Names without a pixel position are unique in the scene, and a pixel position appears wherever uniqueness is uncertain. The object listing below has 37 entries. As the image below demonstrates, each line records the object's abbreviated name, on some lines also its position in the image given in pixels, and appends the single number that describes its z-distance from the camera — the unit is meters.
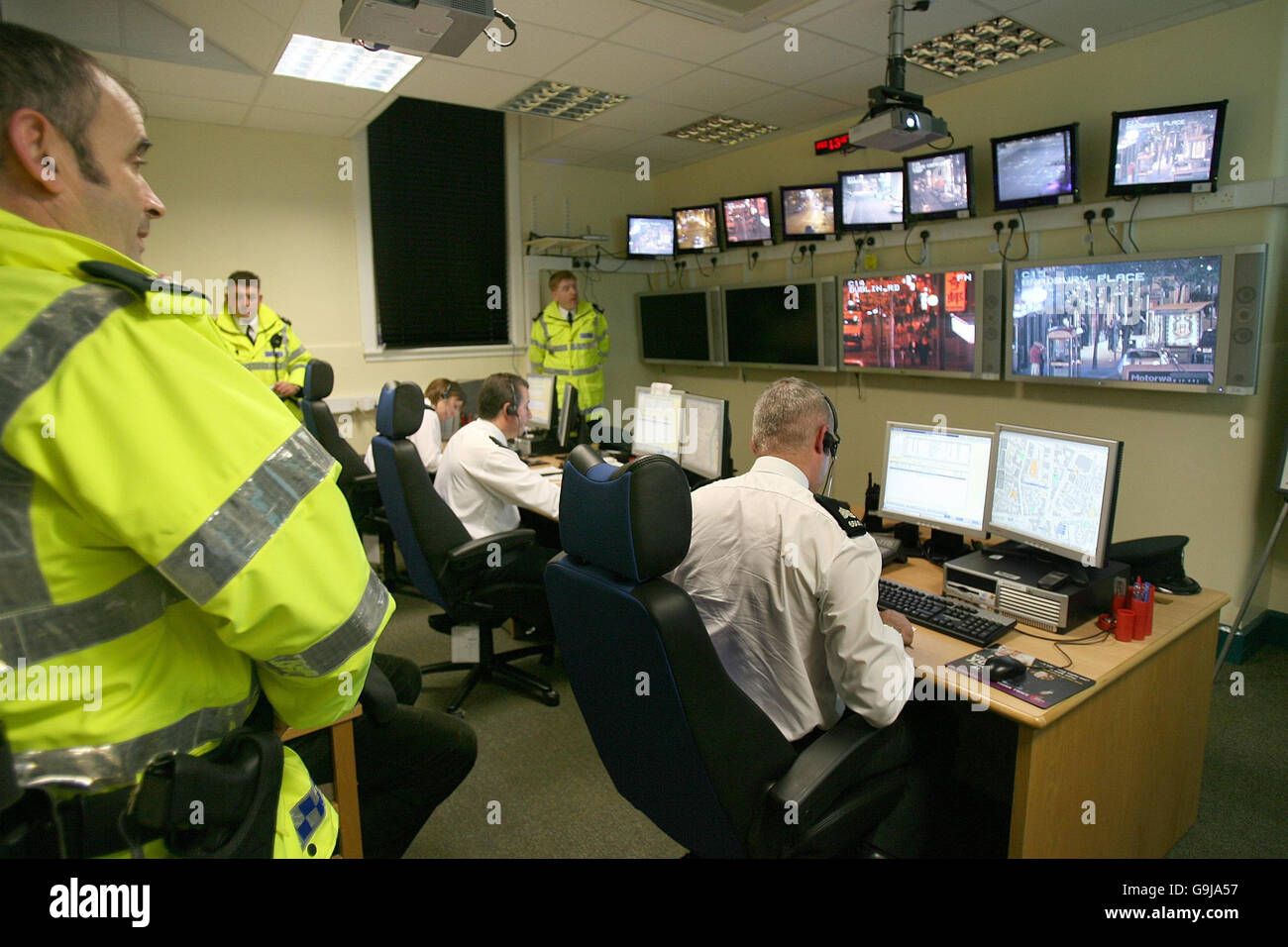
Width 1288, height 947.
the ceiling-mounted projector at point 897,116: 3.18
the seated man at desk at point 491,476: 3.01
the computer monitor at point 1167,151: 3.23
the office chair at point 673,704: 1.30
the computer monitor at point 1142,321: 3.21
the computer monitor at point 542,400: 4.95
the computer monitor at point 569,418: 4.52
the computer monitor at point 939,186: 4.21
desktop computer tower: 1.86
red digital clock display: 4.92
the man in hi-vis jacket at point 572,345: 5.83
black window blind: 5.63
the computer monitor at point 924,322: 4.19
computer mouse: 1.62
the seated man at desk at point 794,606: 1.46
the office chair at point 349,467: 3.81
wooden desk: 1.58
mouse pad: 1.55
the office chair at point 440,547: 2.65
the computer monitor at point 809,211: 5.06
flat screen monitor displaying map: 1.85
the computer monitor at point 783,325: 5.16
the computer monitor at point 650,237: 6.38
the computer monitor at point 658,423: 3.58
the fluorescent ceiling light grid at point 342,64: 3.71
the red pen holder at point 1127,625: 1.80
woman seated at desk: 4.12
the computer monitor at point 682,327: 6.14
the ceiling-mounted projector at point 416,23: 2.29
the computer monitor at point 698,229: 6.03
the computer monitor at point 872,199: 4.59
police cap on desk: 2.10
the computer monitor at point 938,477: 2.21
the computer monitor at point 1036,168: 3.72
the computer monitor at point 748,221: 5.55
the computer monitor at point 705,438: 3.28
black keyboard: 1.84
